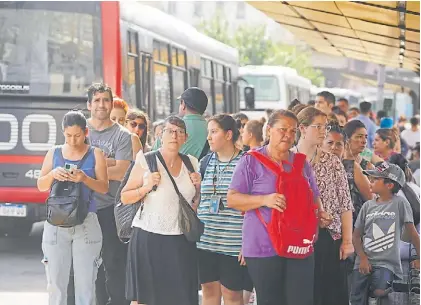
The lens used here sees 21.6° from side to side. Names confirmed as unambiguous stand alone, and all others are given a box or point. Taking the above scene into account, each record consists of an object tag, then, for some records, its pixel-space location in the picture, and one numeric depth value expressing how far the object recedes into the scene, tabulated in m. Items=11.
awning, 11.88
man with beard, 8.86
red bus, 12.95
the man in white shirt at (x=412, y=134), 20.44
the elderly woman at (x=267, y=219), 7.07
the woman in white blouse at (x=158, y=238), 7.61
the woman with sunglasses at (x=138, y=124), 9.69
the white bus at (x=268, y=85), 31.59
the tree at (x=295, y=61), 68.19
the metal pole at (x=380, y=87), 26.30
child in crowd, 8.27
